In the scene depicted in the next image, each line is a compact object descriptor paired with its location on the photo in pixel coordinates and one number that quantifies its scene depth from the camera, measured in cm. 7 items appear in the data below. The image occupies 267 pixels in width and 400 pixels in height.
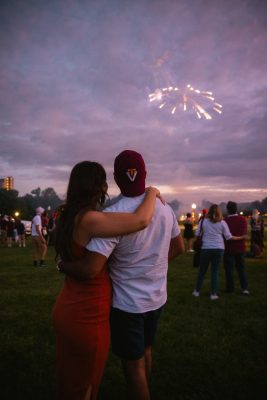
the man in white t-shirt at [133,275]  242
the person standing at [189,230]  1728
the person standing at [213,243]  765
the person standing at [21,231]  2122
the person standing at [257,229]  1590
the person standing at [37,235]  1255
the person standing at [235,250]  822
